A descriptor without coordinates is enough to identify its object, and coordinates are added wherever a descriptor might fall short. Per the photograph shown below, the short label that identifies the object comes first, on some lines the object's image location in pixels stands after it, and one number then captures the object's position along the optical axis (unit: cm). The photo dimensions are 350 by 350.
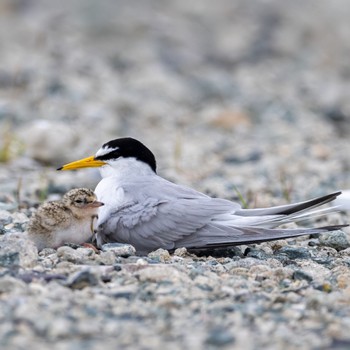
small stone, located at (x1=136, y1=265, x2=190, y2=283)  715
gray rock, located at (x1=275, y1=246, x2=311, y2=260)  868
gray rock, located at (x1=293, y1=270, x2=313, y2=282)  758
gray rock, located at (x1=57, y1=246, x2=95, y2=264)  778
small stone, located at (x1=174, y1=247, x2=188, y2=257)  862
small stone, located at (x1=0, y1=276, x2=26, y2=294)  660
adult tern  857
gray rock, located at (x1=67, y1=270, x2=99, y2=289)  690
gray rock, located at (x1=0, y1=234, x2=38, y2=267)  742
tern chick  844
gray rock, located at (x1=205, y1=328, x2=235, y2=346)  571
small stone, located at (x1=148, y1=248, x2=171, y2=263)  817
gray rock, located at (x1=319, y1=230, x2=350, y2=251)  927
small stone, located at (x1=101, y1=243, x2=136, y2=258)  821
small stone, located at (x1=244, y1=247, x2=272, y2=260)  862
